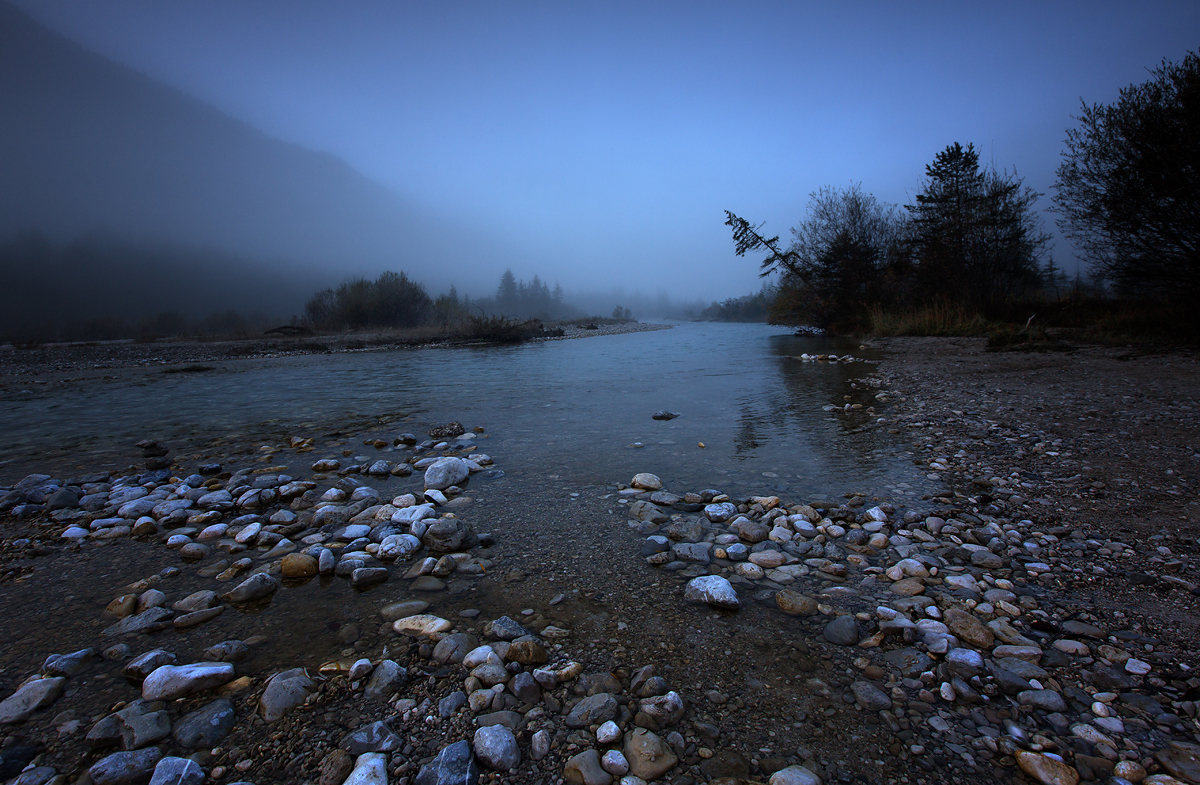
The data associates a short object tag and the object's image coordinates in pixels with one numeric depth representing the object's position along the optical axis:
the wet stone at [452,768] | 1.26
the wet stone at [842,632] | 1.84
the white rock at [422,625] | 1.94
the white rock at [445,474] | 3.74
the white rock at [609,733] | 1.38
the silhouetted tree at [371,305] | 35.19
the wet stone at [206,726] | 1.39
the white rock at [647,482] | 3.60
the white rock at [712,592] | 2.10
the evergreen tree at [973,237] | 17.92
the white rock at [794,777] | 1.22
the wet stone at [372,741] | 1.35
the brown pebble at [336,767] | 1.27
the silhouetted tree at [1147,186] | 9.42
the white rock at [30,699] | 1.49
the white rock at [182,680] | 1.58
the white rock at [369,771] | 1.24
